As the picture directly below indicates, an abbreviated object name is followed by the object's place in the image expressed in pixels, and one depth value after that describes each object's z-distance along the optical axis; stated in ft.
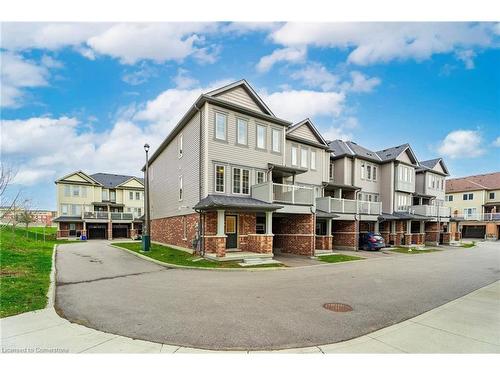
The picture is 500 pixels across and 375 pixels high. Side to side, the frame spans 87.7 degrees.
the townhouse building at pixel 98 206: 127.34
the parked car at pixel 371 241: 74.49
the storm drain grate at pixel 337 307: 22.65
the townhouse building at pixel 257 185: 51.39
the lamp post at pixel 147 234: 60.19
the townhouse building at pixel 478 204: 148.46
